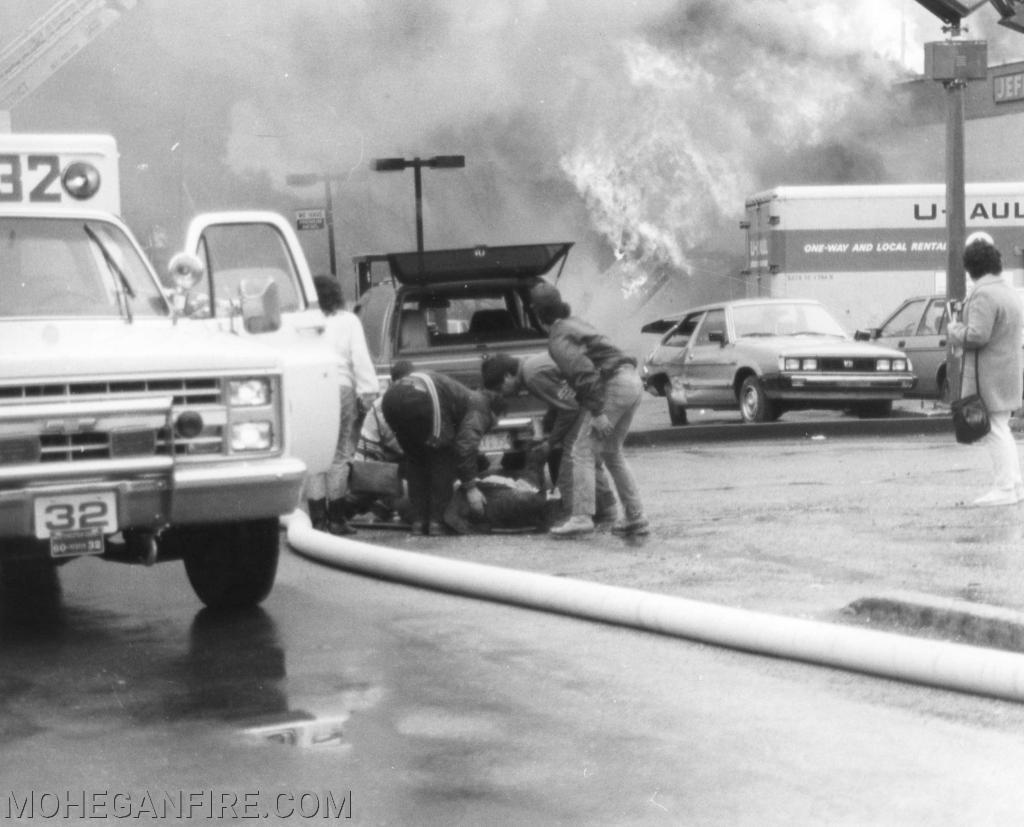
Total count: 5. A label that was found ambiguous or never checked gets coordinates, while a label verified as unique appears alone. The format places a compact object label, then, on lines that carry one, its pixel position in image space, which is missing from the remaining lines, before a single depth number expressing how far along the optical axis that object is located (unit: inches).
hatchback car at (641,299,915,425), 789.9
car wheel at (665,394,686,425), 883.4
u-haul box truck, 1065.5
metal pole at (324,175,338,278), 1214.3
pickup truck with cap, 562.3
